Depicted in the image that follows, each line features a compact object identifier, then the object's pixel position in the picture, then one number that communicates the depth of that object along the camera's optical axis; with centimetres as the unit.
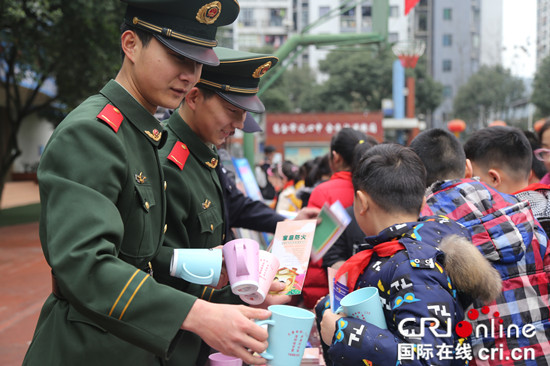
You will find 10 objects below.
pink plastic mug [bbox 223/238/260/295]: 152
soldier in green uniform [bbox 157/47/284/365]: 197
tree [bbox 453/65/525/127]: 3750
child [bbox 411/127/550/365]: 196
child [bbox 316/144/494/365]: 162
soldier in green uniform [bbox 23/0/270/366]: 122
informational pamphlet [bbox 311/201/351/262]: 218
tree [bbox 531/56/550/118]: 2788
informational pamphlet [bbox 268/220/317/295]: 188
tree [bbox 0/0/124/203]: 990
